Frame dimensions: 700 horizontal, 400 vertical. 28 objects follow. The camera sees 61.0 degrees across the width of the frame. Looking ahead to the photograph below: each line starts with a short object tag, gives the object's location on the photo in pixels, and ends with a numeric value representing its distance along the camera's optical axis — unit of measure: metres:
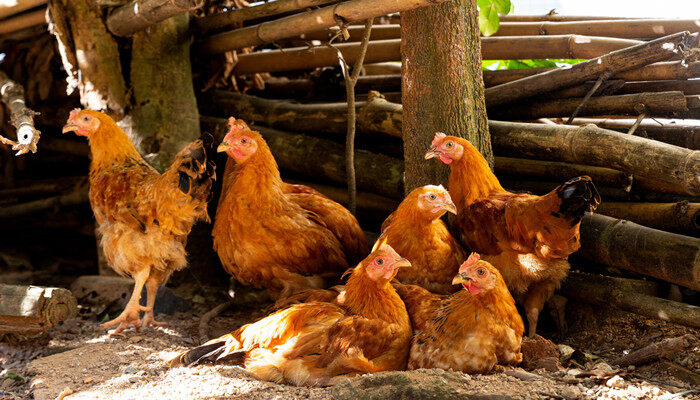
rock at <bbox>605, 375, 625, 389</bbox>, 3.08
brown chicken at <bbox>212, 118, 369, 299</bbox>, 4.25
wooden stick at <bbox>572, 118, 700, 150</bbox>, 4.42
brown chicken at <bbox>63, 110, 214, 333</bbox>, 4.34
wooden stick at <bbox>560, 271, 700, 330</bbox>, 3.67
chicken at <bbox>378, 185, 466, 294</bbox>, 3.85
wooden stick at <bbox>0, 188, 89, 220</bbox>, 6.70
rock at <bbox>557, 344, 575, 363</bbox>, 3.66
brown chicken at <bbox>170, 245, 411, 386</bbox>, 3.28
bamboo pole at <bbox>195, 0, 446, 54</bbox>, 3.61
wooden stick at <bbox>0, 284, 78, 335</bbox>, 3.66
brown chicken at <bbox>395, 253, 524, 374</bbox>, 3.33
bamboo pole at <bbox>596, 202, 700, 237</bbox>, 3.93
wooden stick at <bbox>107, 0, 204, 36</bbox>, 4.06
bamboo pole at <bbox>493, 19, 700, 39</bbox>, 4.98
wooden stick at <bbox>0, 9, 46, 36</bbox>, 5.63
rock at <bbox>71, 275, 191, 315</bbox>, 5.07
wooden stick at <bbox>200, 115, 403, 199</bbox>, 5.12
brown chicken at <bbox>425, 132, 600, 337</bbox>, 3.76
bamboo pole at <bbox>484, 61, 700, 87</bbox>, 4.56
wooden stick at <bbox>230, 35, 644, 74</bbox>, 5.14
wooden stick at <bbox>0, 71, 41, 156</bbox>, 3.78
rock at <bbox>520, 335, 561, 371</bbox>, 3.50
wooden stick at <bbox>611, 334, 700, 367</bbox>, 3.45
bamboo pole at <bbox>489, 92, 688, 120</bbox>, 4.48
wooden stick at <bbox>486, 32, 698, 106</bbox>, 4.31
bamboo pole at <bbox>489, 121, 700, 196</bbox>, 3.60
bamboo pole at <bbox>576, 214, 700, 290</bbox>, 3.63
